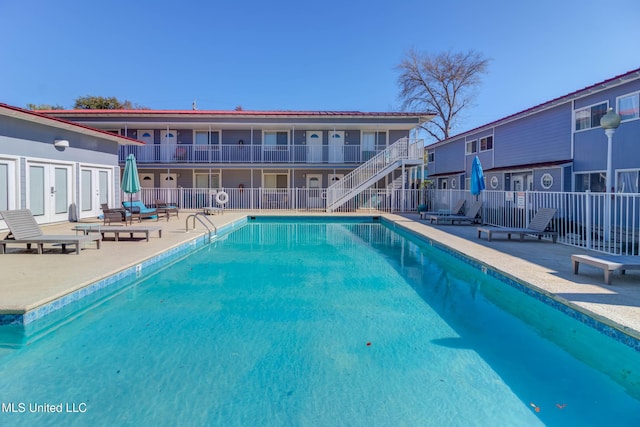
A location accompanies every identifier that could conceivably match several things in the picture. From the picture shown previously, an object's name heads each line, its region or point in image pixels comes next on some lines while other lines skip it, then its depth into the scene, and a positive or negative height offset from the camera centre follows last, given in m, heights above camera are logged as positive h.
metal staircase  20.42 +2.21
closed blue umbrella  14.17 +1.07
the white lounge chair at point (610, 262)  5.57 -0.81
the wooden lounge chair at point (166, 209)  16.30 -0.03
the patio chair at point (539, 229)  10.20 -0.58
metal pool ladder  11.90 -0.72
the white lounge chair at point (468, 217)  14.85 -0.35
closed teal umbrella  14.27 +1.14
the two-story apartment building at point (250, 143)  22.47 +4.07
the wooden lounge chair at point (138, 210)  14.12 -0.07
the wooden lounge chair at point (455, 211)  16.87 -0.14
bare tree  36.09 +12.18
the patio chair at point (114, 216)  12.52 -0.25
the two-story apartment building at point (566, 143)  11.27 +2.44
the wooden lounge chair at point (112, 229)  9.74 -0.53
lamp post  8.29 +1.84
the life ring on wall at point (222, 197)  20.71 +0.59
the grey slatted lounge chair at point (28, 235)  7.86 -0.58
